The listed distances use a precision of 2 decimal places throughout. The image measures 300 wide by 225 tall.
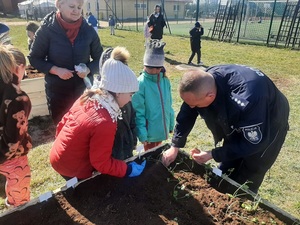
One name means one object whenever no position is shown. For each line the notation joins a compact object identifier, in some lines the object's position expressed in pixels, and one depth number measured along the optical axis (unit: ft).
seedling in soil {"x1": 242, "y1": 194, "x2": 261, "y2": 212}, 4.90
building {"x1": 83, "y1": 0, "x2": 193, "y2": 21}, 92.85
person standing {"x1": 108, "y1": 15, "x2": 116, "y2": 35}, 47.37
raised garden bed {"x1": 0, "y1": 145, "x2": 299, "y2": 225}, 4.70
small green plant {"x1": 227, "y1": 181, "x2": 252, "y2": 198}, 5.21
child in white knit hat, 4.57
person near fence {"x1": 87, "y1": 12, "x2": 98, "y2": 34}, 34.85
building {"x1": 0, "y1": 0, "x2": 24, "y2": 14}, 92.36
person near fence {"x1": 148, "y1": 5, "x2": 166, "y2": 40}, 27.19
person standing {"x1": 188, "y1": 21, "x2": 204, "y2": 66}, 24.65
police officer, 4.73
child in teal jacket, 7.33
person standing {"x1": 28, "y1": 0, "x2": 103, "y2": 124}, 7.20
